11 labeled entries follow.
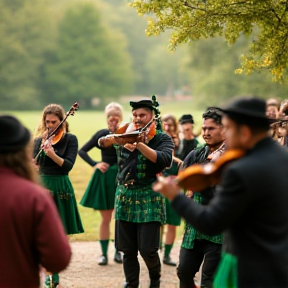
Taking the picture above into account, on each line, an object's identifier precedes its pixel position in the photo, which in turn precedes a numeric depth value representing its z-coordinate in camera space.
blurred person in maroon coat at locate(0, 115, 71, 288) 6.33
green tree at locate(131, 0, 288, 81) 12.75
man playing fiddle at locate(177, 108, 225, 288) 10.31
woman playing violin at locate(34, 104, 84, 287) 12.42
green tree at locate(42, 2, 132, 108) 153.04
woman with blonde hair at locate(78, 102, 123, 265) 15.61
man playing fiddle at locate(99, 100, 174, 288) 11.53
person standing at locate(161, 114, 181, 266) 15.71
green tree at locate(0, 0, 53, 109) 131.92
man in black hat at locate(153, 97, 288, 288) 6.31
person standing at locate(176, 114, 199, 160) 16.44
